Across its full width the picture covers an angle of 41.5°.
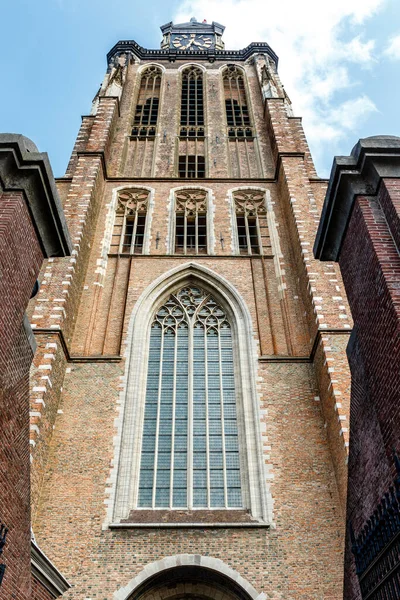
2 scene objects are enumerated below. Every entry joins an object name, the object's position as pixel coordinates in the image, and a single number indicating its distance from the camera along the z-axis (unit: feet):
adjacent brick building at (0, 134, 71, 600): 20.90
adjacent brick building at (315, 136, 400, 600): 18.10
